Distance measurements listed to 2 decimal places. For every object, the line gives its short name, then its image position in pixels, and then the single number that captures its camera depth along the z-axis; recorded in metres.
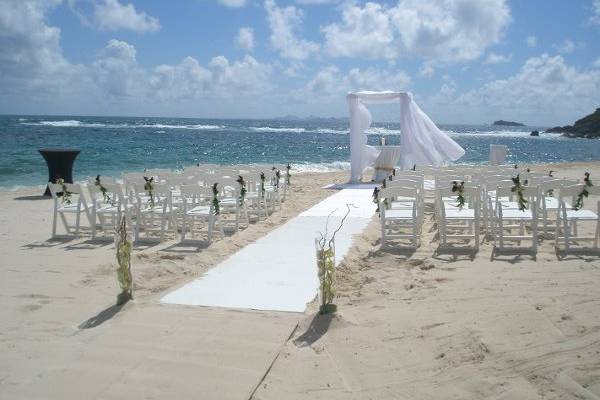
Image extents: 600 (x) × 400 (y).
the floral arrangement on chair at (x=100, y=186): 8.95
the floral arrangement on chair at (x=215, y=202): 8.29
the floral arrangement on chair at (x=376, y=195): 7.95
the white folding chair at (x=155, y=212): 8.62
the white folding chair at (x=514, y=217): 7.27
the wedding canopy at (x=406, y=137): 15.63
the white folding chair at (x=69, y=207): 8.75
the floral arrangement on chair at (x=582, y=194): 7.34
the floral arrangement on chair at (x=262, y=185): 10.53
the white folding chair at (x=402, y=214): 7.66
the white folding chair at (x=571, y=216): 7.12
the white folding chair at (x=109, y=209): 8.63
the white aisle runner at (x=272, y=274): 5.33
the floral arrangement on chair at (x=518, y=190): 7.50
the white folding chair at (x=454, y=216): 7.68
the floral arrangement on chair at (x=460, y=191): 7.77
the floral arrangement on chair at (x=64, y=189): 8.93
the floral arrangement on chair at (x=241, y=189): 9.30
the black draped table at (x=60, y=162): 13.78
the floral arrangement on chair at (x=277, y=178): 11.91
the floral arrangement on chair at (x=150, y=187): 8.93
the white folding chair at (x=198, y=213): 8.24
